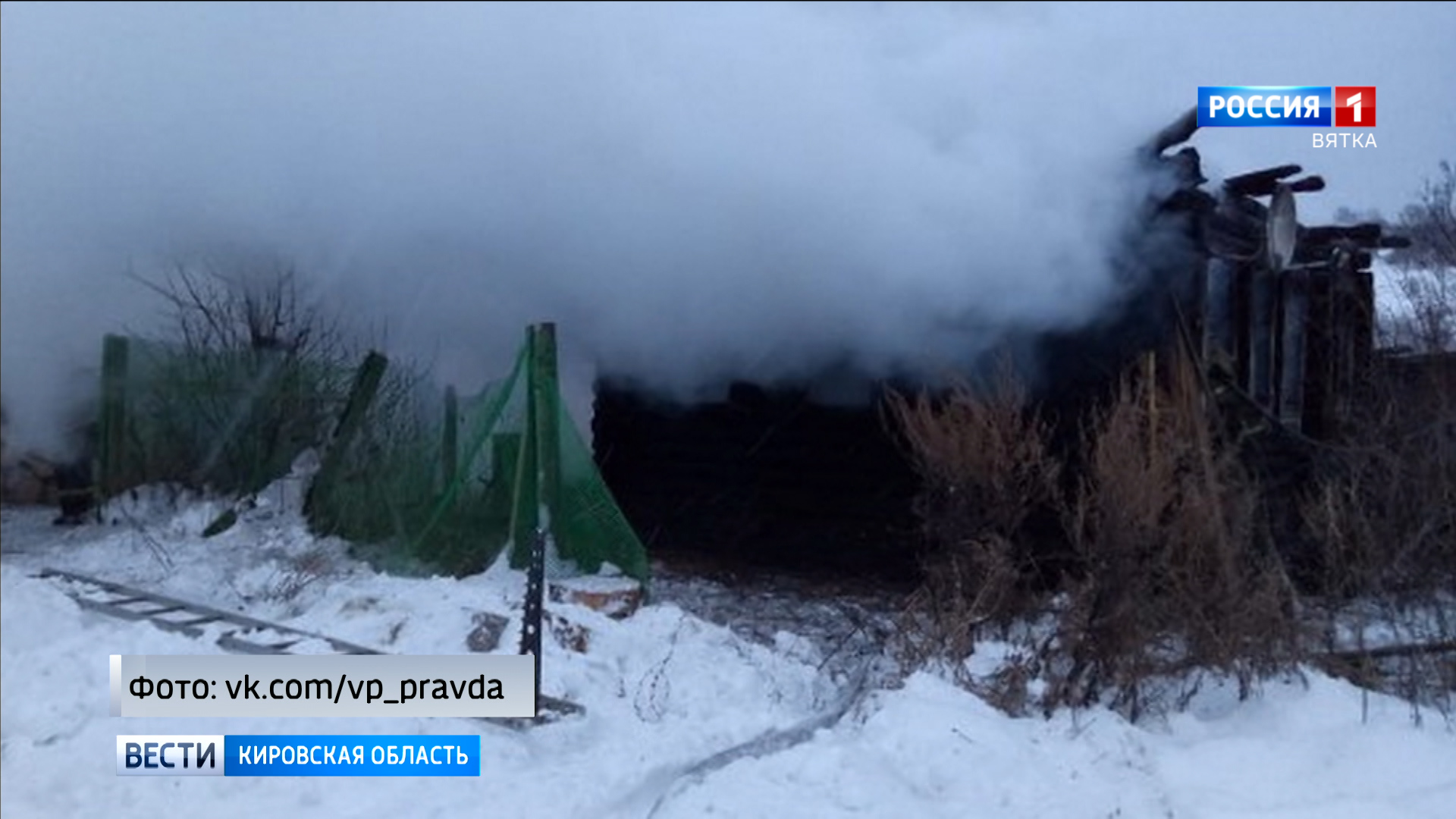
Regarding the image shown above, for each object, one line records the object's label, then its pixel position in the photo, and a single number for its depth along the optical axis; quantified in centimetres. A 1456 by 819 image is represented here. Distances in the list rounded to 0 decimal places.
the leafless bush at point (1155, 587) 604
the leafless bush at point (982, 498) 658
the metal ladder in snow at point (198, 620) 664
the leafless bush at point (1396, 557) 640
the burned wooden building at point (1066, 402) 861
